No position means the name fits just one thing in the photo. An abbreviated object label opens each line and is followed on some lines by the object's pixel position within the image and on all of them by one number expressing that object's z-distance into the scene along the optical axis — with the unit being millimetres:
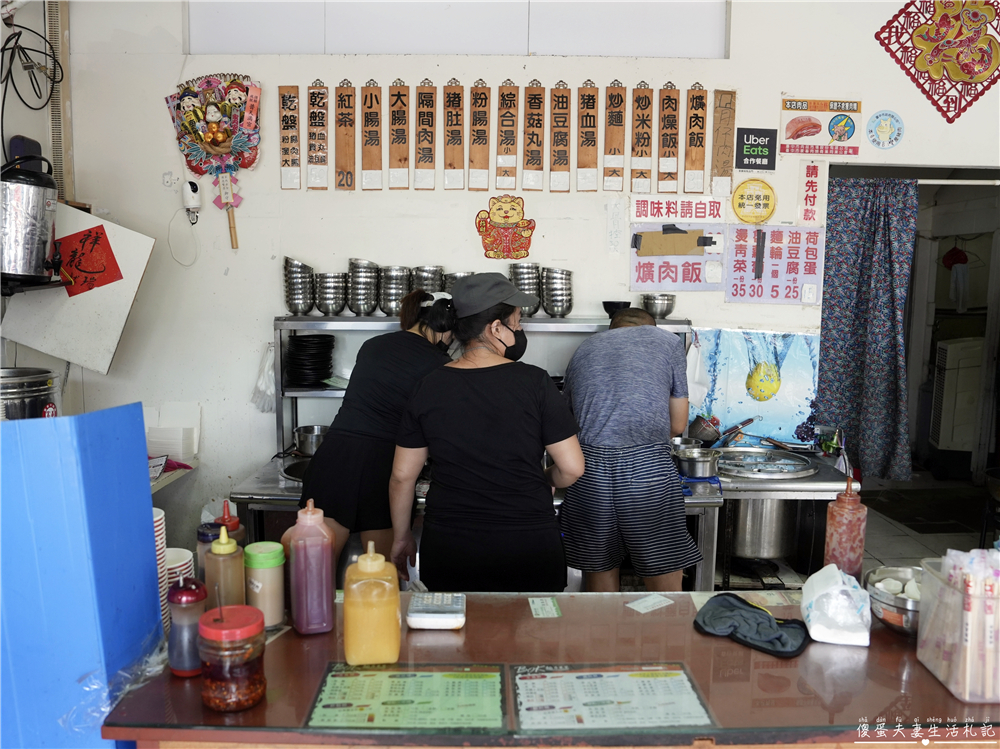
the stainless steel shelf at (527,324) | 3555
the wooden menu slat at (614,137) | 3742
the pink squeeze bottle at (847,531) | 1726
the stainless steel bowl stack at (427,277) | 3664
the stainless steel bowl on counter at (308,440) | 3592
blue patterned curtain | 4176
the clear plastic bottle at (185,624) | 1347
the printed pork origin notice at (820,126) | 3787
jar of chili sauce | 1265
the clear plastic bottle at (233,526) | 1544
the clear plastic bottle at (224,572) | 1451
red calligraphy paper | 3225
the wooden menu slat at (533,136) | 3727
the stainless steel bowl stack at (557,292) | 3691
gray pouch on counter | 1539
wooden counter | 1259
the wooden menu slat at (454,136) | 3719
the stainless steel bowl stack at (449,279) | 3734
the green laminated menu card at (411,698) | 1277
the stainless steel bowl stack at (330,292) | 3658
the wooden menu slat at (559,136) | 3729
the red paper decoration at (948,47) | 3779
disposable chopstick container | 1338
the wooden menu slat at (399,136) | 3717
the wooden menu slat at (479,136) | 3721
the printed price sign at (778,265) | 3859
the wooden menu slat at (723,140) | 3775
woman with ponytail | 2650
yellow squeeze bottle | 1415
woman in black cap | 2021
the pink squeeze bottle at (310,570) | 1510
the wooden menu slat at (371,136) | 3715
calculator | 1601
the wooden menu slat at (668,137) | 3754
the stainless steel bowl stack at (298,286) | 3648
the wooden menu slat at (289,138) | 3713
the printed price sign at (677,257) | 3828
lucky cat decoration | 3793
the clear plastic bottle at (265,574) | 1495
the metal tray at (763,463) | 3443
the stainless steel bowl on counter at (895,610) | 1569
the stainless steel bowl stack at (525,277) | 3650
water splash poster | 3934
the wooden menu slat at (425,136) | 3719
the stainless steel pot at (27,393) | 2404
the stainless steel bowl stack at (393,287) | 3633
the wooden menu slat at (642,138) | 3748
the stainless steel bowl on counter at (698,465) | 3314
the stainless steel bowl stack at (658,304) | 3699
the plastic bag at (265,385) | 3834
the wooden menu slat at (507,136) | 3723
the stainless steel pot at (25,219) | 2684
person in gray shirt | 2807
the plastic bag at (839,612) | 1558
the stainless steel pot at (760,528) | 3527
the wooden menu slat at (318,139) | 3714
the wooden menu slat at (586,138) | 3734
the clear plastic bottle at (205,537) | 1515
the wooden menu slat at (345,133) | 3715
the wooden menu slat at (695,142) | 3762
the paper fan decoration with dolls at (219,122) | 3689
